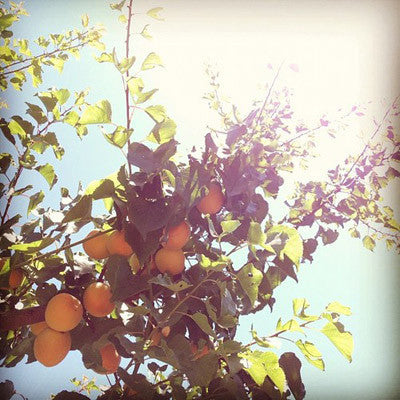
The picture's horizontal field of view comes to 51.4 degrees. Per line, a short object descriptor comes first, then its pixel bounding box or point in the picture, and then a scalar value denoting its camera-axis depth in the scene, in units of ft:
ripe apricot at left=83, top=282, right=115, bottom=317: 3.85
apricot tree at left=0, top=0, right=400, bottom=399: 3.57
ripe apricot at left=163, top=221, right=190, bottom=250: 3.80
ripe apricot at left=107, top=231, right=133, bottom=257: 3.84
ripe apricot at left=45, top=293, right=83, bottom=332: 3.86
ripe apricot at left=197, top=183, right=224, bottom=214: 4.21
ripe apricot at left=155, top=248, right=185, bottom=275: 3.90
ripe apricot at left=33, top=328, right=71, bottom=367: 4.04
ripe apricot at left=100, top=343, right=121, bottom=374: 4.29
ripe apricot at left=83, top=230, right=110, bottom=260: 4.18
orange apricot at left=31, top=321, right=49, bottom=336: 4.34
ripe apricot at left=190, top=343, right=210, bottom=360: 4.13
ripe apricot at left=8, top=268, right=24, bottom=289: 4.54
